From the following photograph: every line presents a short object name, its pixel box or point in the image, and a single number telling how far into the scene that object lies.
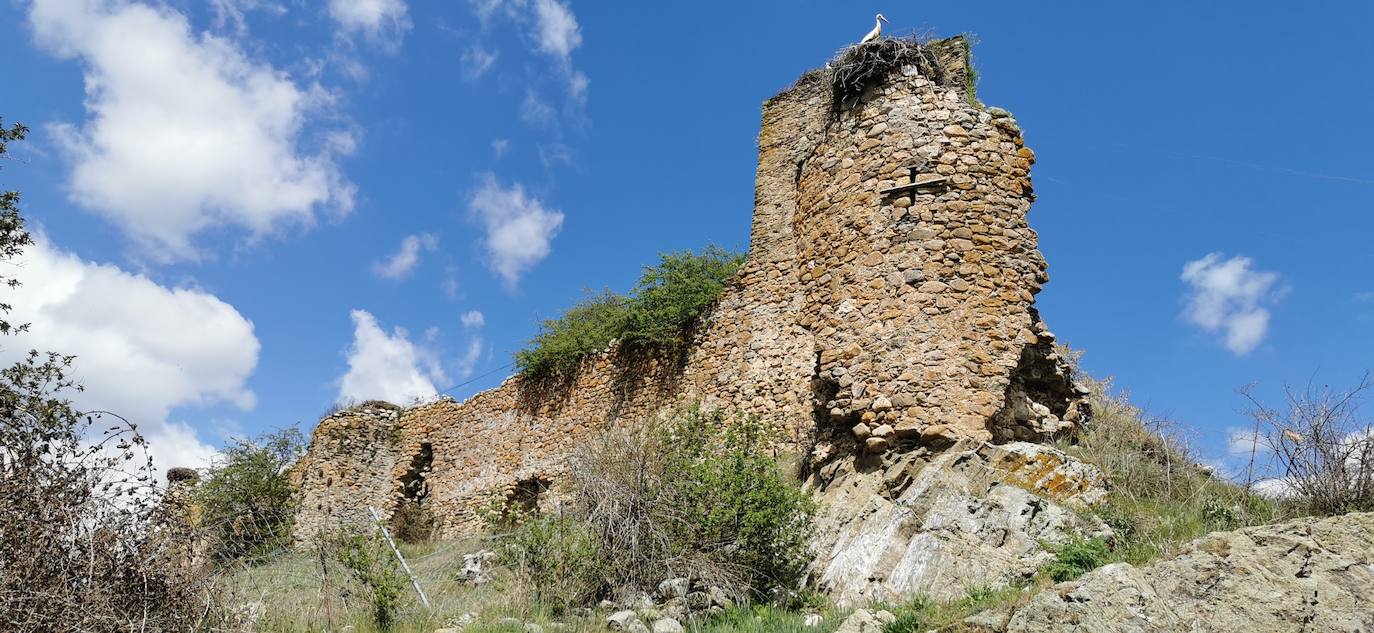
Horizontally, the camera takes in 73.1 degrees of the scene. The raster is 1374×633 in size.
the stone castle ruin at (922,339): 6.58
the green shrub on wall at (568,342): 16.66
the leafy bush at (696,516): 7.38
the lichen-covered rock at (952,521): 6.11
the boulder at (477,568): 9.16
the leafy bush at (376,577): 7.32
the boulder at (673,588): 7.26
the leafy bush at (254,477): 19.86
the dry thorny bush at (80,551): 6.10
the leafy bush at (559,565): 7.60
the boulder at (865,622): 5.56
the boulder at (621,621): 6.82
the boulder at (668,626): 6.52
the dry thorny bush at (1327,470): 5.72
